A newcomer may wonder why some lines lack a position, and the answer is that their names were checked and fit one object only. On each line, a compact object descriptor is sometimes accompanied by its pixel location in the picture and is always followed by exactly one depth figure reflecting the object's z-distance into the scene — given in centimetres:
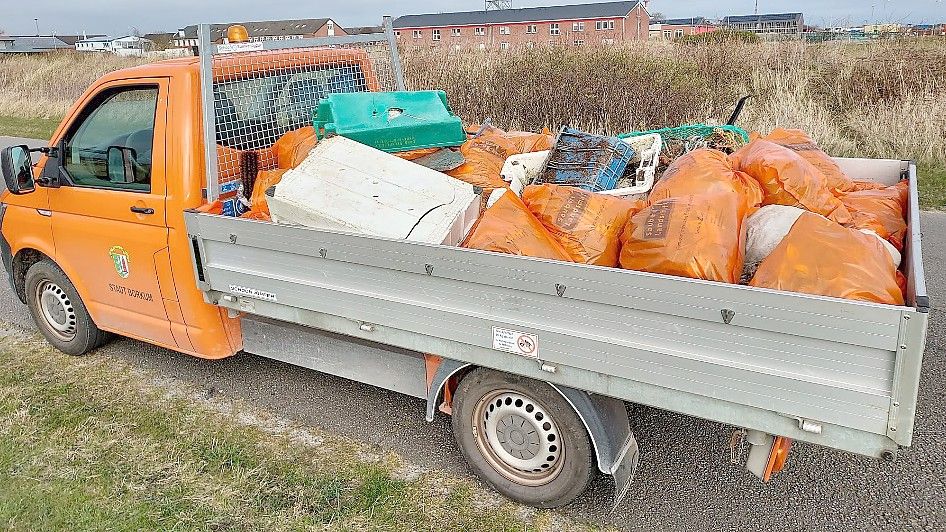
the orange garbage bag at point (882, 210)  316
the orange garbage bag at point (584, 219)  303
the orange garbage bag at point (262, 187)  366
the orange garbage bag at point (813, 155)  366
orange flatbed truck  221
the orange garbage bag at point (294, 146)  398
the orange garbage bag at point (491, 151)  392
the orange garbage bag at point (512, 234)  291
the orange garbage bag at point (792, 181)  333
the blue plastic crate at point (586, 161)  395
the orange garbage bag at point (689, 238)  266
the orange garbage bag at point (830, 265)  231
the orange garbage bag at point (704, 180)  318
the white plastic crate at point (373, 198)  312
